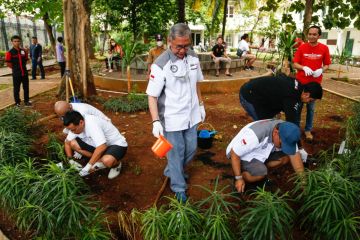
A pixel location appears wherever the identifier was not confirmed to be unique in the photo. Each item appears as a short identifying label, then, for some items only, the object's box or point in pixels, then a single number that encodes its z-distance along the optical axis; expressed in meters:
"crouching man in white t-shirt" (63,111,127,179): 3.29
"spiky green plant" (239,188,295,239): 2.19
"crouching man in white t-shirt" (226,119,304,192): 2.72
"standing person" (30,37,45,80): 11.38
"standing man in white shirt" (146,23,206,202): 2.89
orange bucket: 2.74
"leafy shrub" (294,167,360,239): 2.28
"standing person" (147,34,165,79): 7.48
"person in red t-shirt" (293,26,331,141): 4.48
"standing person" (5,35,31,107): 7.25
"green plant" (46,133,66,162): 3.79
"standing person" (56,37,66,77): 11.14
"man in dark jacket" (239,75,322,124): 3.22
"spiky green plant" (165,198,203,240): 2.29
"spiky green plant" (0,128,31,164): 3.43
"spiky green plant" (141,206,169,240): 2.32
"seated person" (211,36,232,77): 9.94
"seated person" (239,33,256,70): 11.91
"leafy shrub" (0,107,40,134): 4.52
